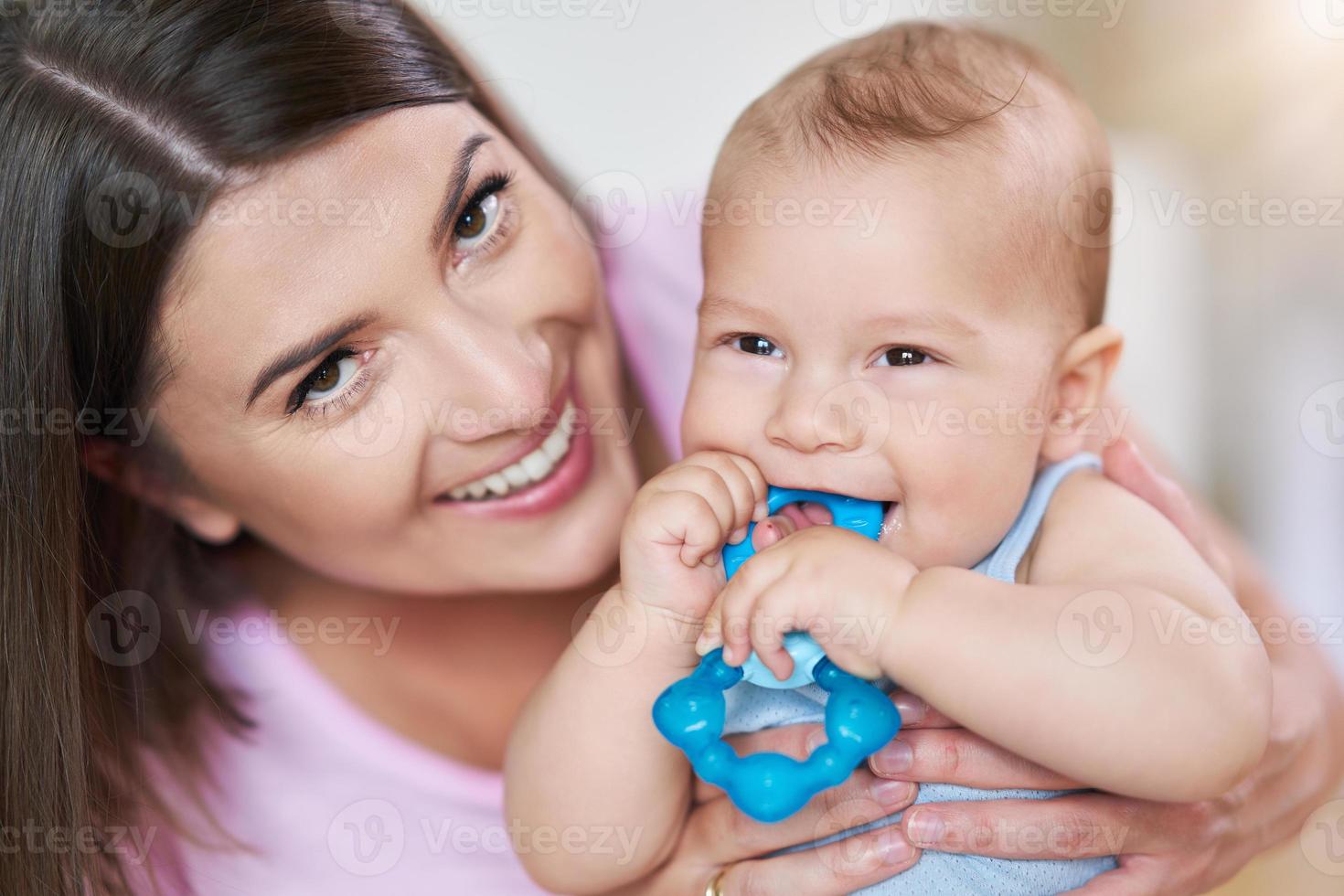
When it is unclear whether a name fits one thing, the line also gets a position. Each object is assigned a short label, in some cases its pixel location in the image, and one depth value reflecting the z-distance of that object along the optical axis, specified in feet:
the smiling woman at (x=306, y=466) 2.96
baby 2.74
